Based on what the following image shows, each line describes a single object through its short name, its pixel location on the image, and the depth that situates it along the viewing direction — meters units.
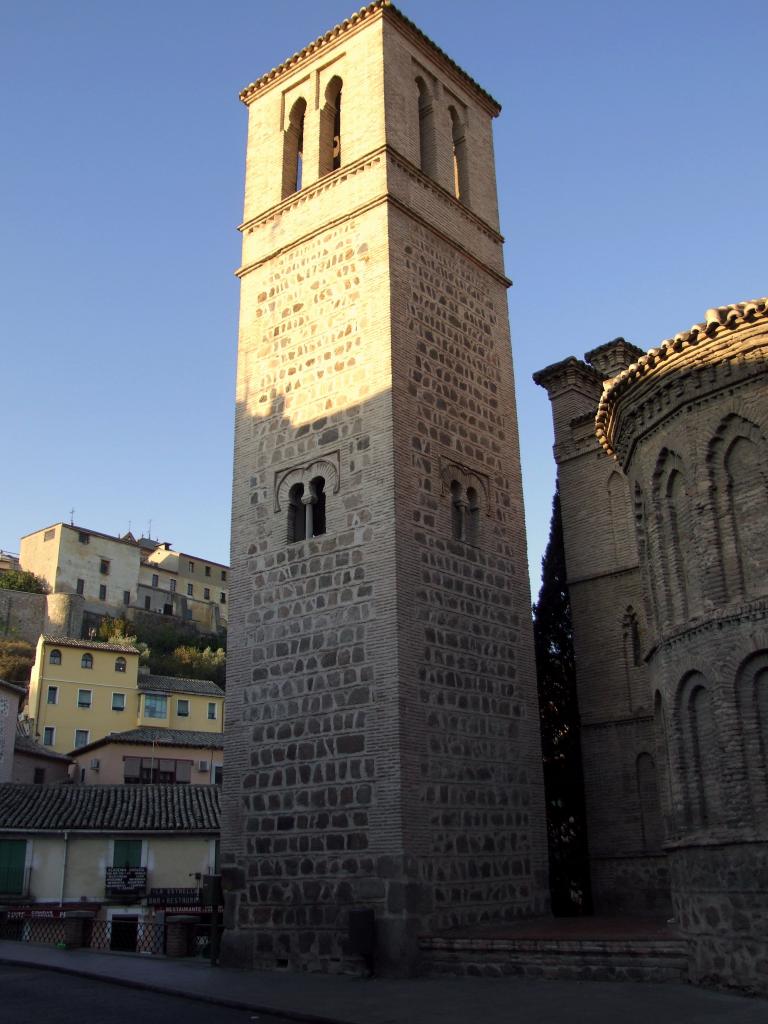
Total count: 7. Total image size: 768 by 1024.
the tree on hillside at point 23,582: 60.66
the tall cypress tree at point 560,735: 15.05
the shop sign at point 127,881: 23.78
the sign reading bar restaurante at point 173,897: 23.62
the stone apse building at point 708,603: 8.98
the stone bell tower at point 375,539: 11.98
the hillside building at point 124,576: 62.72
